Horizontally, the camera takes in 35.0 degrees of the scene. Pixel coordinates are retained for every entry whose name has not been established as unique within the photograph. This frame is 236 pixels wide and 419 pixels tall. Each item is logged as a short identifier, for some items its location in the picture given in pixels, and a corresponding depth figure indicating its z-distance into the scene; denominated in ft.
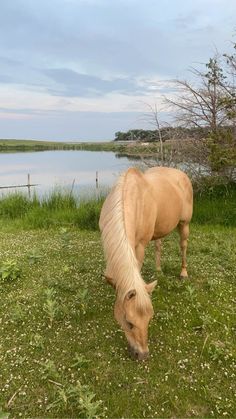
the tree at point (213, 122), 34.68
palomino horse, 11.05
